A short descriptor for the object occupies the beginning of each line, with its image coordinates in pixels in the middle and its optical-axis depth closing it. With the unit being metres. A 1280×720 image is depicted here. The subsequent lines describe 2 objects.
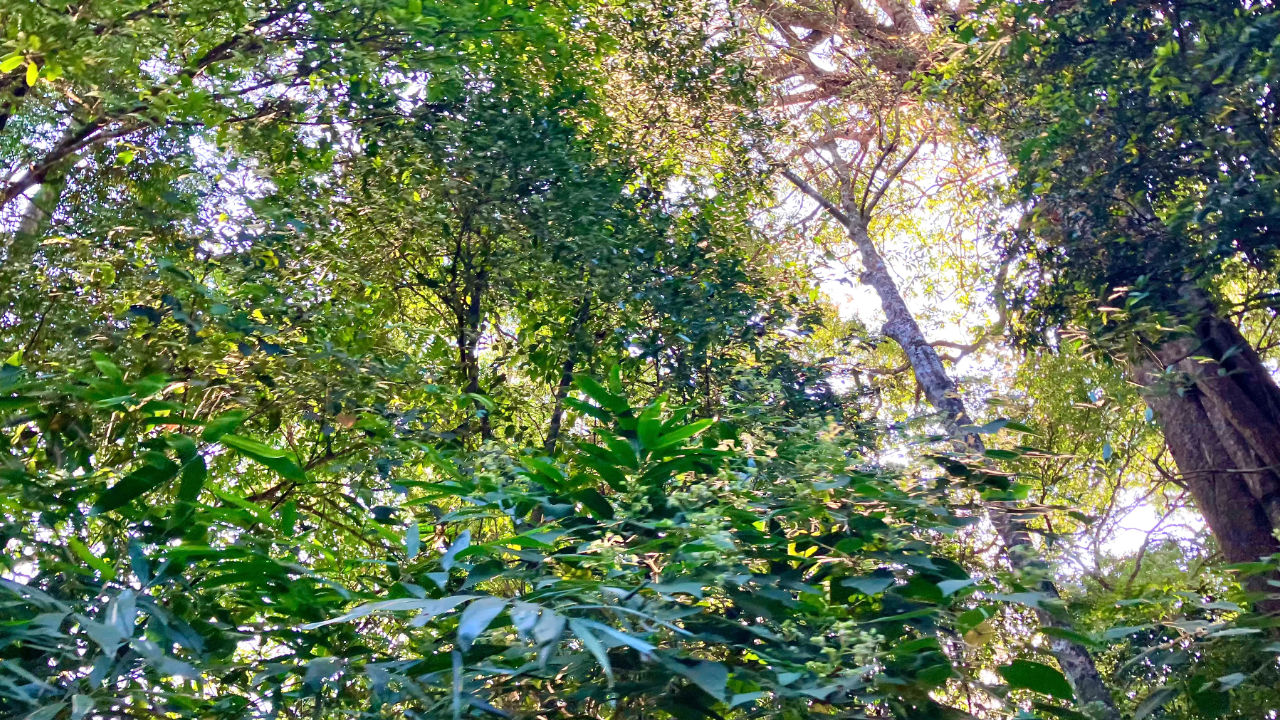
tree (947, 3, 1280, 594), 4.02
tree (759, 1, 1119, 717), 8.00
